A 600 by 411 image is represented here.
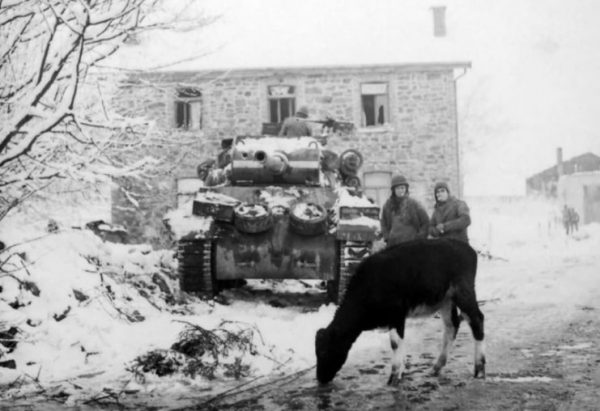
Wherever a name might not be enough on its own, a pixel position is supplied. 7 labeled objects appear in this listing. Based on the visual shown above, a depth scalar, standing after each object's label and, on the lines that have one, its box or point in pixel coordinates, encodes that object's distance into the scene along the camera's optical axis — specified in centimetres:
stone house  2314
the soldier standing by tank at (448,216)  867
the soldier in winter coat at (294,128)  1242
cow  562
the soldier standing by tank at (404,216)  920
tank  926
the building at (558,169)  5641
